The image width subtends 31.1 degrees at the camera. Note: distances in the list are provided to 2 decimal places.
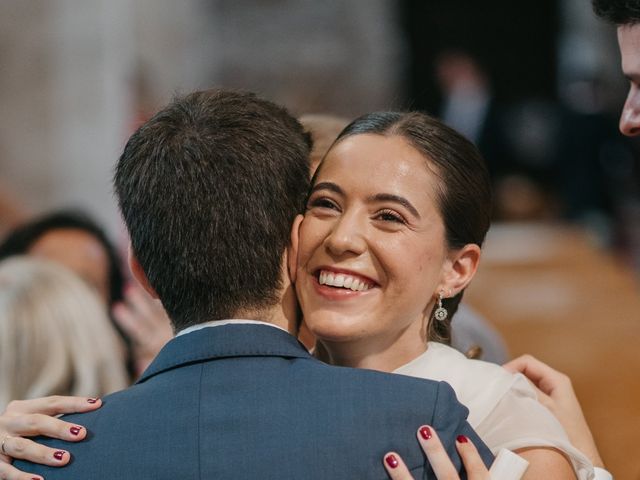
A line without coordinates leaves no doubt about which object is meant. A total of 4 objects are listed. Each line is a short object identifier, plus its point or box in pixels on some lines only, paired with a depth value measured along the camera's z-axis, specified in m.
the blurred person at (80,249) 4.34
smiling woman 2.19
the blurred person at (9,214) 6.41
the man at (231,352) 1.91
